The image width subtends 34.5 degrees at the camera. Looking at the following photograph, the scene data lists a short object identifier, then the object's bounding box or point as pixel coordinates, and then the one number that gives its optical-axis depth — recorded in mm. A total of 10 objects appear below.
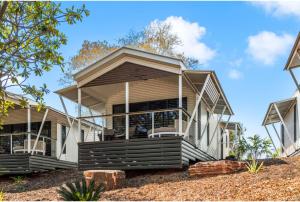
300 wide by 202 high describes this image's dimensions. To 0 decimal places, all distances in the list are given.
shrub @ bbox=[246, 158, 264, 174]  13508
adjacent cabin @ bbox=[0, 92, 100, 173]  19281
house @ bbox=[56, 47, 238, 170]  15258
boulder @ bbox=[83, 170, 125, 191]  13688
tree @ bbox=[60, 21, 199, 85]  30969
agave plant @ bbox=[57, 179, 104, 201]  10852
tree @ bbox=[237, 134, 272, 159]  26344
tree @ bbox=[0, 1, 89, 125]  10414
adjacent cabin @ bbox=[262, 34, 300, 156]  22467
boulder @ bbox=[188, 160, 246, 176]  13953
